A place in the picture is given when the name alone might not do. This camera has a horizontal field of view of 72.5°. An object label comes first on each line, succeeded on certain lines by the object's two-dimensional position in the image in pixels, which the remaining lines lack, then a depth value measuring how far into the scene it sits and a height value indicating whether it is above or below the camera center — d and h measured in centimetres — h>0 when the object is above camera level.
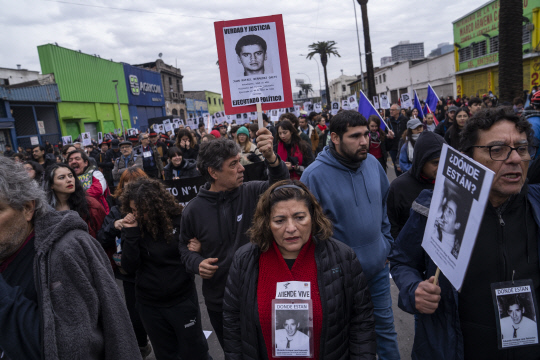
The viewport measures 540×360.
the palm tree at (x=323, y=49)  4538 +886
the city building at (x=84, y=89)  2609 +471
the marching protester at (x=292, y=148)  575 -37
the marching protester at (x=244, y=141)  652 -21
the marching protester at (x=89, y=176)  457 -37
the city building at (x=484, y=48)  2135 +365
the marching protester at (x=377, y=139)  716 -48
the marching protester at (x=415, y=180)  282 -56
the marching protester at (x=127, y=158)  748 -31
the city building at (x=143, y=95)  3728 +509
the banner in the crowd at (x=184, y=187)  481 -65
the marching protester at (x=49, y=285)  156 -58
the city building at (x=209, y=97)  6812 +703
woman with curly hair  285 -104
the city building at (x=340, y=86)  9619 +885
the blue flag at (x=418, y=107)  1180 +9
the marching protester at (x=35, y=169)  529 -21
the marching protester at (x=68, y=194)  356 -42
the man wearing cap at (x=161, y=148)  1097 -25
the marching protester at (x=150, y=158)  809 -38
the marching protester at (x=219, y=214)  266 -59
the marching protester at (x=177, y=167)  599 -49
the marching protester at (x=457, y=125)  614 -34
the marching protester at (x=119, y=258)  328 -103
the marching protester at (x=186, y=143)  804 -14
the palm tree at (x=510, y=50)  936 +127
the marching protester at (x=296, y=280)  192 -85
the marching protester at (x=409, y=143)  575 -51
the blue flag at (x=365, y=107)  845 +20
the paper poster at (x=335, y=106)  1608 +57
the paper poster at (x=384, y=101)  1480 +50
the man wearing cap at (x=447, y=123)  793 -37
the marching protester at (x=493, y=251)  161 -65
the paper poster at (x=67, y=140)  1742 +51
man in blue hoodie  276 -64
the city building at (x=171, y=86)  4797 +716
